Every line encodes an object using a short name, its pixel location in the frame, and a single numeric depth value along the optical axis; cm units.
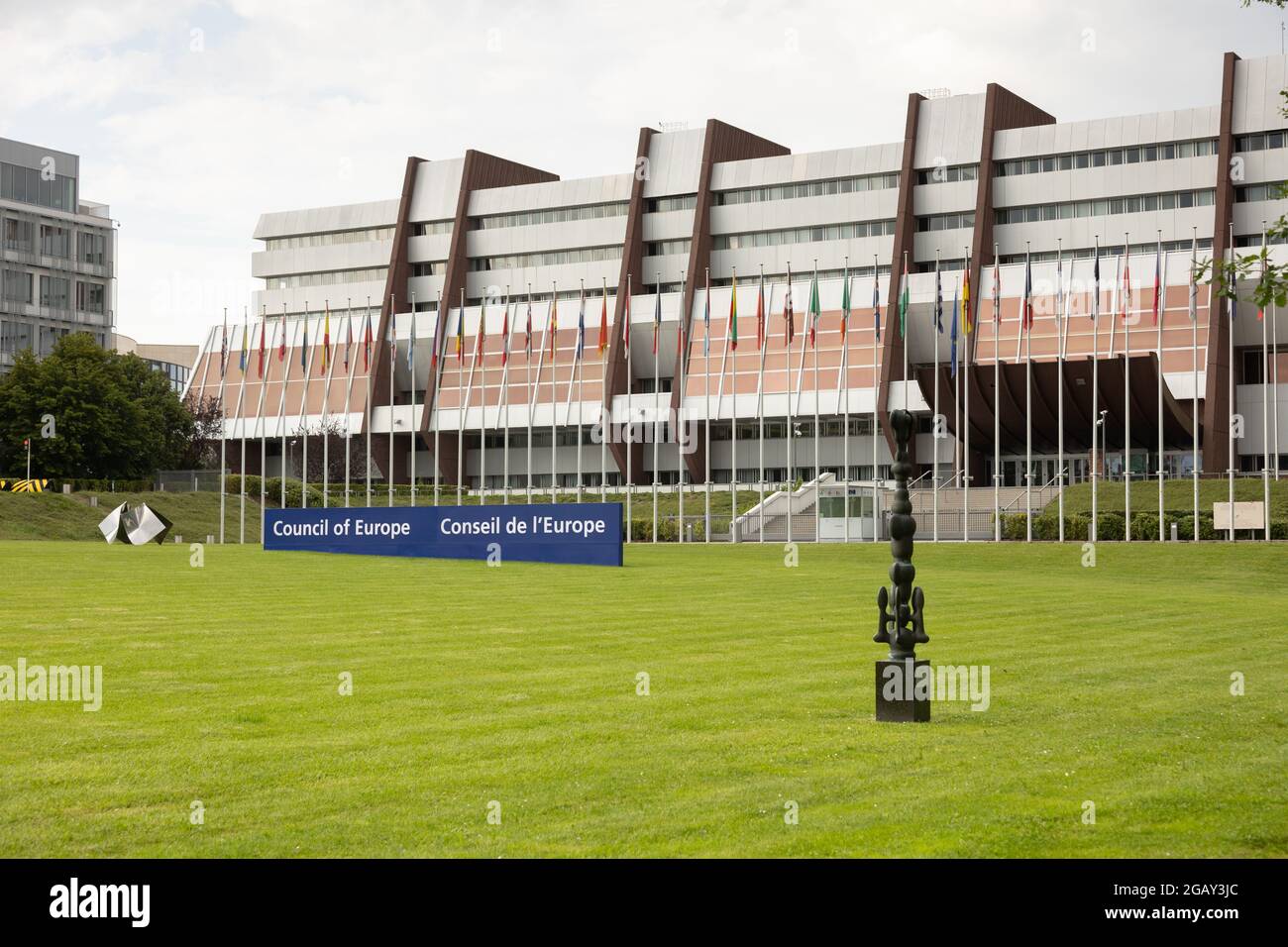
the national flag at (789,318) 6260
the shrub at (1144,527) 5512
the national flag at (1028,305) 5838
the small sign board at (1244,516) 5056
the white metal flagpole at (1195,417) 6796
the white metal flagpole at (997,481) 5689
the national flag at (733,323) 6345
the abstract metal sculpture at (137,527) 5556
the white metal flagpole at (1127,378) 5218
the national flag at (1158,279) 5870
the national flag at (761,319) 6256
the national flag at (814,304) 6135
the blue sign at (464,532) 4109
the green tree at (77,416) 7919
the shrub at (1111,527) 5591
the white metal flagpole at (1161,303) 5841
